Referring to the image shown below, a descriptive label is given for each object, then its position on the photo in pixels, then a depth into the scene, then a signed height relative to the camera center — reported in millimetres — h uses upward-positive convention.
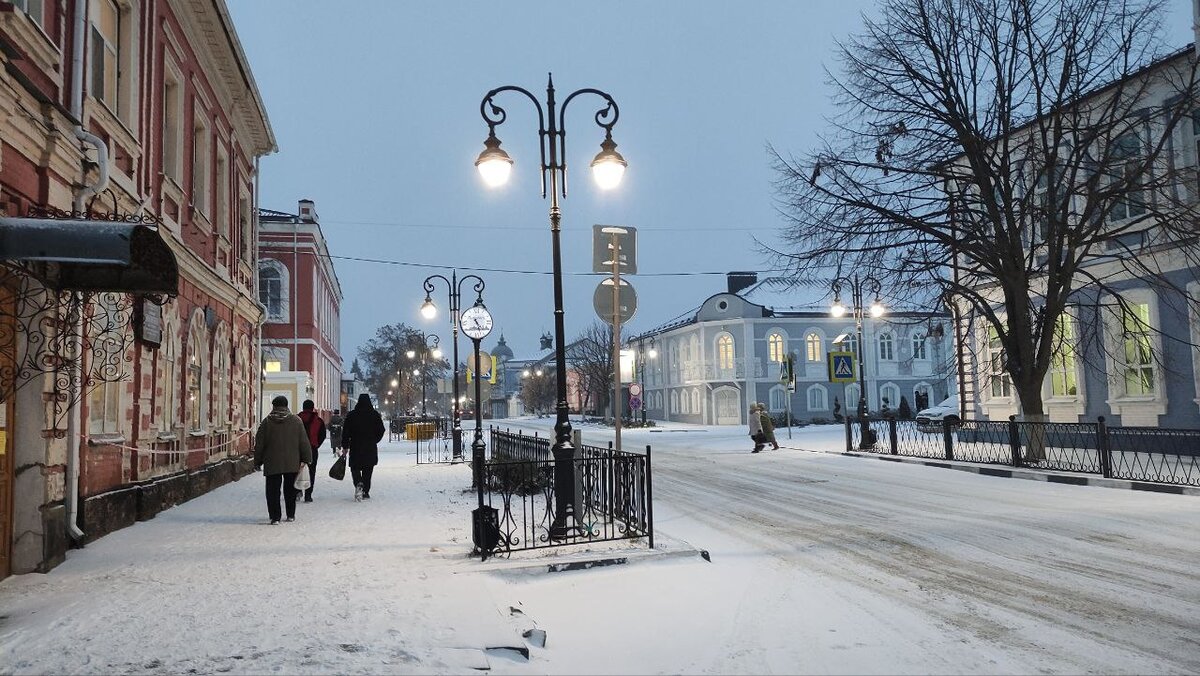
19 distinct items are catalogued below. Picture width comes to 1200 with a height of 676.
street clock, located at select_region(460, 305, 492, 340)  18531 +1859
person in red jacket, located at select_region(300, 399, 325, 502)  13863 -307
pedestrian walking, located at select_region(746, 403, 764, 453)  25578 -1131
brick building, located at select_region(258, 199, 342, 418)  35719 +5294
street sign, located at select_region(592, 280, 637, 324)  9375 +1160
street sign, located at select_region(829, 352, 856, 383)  25609 +841
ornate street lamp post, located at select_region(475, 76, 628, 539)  8398 +2523
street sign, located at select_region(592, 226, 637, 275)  9445 +1761
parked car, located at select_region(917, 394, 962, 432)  33556 -962
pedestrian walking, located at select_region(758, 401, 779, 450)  25797 -1175
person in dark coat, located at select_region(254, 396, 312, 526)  10562 -594
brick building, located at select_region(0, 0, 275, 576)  6984 +1401
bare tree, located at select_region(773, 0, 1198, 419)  16719 +4996
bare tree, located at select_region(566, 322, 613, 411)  67062 +3438
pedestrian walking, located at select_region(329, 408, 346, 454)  27734 -922
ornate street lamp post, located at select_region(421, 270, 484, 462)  23578 +2701
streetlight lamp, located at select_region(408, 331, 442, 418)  35794 +2817
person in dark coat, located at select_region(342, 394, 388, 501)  13477 -596
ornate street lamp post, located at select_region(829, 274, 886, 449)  24500 +2590
